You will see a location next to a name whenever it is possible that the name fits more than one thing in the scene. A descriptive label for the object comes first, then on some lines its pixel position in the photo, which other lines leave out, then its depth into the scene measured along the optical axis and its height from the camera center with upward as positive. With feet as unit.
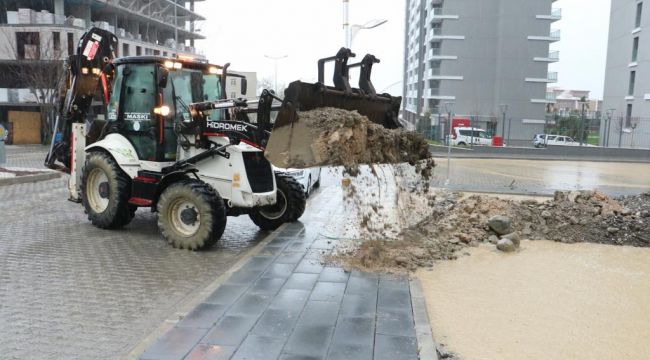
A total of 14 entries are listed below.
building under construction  113.50 +18.13
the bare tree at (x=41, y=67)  109.81 +10.23
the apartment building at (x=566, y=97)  222.07 +26.04
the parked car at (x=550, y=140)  129.03 -2.48
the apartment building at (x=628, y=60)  146.20 +21.04
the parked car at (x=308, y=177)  41.04 -4.63
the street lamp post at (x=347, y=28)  65.57 +12.22
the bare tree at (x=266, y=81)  227.98 +17.92
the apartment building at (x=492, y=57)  211.20 +28.80
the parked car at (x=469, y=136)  126.93 -2.13
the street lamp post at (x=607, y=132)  113.91 -0.10
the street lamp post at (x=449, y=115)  96.28 +2.16
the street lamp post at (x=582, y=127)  112.37 +0.80
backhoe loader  25.63 -1.13
